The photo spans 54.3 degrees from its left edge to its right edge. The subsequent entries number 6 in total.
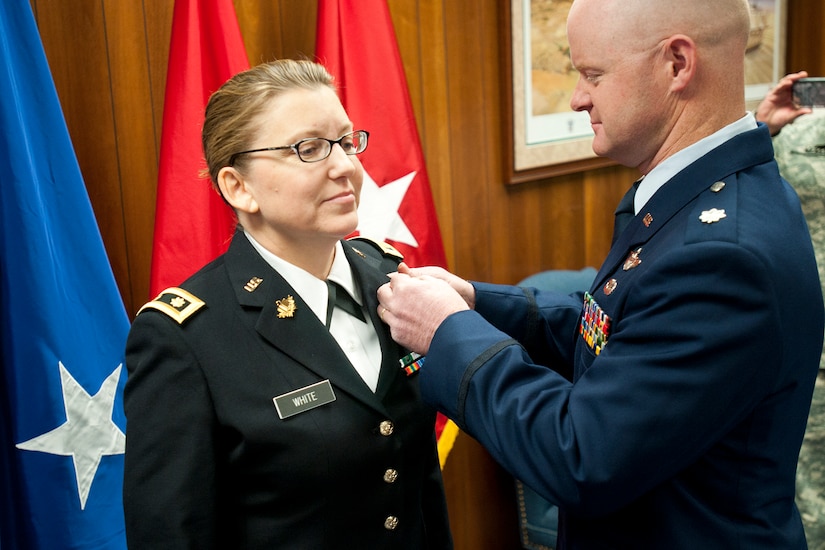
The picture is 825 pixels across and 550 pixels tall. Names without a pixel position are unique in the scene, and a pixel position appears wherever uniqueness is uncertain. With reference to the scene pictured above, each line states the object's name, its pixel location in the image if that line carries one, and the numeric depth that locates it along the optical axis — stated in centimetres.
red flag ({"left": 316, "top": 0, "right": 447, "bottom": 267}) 227
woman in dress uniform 131
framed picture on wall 301
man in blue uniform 118
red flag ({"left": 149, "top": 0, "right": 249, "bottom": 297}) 196
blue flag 170
